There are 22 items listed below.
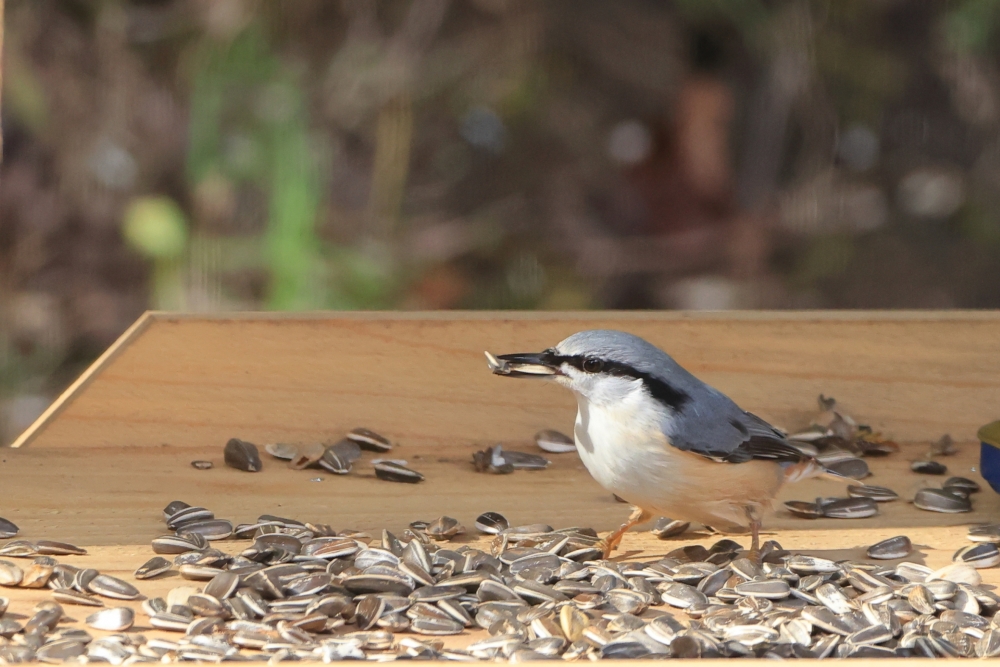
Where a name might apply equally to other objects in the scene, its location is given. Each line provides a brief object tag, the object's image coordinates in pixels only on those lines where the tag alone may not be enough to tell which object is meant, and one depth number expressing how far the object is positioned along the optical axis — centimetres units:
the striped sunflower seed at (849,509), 437
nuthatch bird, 392
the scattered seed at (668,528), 435
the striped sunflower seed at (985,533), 411
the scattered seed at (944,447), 495
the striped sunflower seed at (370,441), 488
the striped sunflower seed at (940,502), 441
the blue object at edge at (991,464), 430
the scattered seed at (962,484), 457
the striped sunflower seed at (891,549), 396
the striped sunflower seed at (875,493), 452
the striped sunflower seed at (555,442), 493
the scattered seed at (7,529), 390
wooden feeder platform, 449
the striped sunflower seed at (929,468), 478
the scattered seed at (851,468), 472
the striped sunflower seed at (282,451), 478
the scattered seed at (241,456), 469
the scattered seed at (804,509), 444
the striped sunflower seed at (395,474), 463
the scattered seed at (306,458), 472
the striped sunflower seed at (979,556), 391
